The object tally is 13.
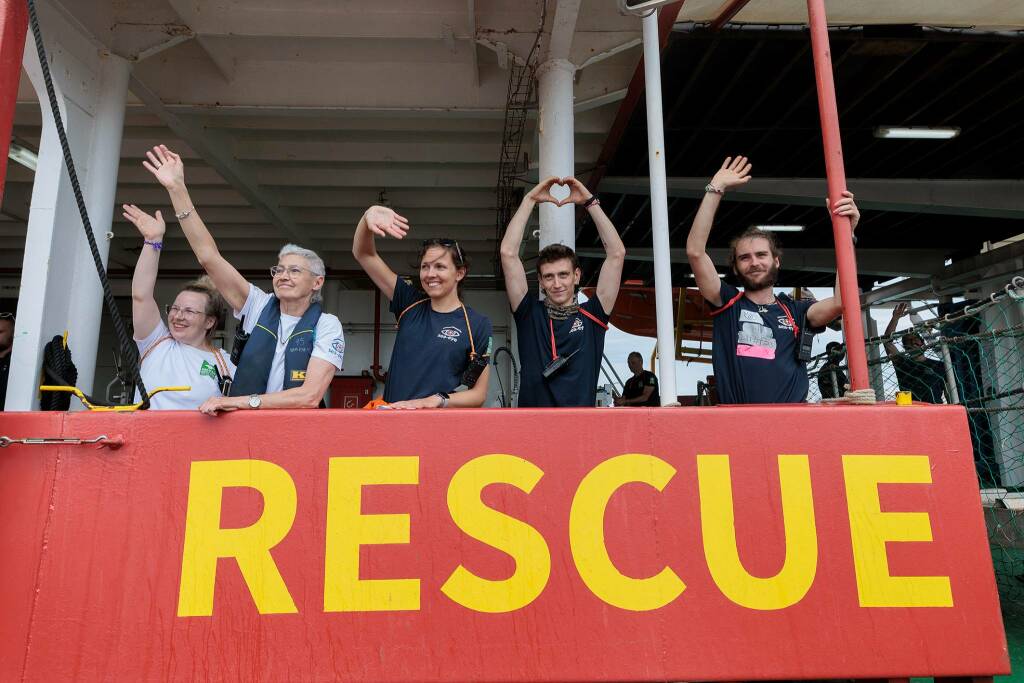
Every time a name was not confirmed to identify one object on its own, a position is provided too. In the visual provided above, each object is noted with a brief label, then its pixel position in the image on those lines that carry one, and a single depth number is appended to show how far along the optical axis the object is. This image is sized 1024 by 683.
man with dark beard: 2.69
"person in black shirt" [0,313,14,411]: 4.17
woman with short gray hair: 2.46
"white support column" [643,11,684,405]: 2.27
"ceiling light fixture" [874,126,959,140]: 6.71
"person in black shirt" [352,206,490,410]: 2.58
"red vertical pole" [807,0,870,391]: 1.93
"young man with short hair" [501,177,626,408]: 2.84
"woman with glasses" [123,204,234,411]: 2.71
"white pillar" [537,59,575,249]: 3.90
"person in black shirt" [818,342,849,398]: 5.67
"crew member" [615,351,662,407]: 8.03
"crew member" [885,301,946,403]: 7.28
